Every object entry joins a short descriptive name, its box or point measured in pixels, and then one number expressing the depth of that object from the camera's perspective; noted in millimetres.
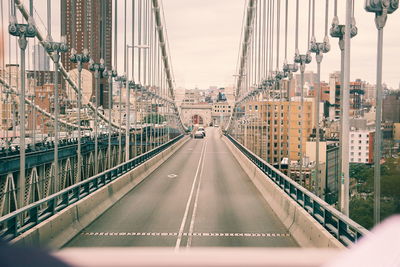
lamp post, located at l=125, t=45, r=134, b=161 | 34388
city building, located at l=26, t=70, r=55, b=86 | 65825
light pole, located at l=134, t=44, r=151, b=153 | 50566
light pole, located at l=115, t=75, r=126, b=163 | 39216
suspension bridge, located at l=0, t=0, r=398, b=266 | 11586
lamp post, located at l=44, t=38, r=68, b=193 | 20138
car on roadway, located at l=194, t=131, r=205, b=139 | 116250
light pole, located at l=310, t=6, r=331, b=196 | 17234
